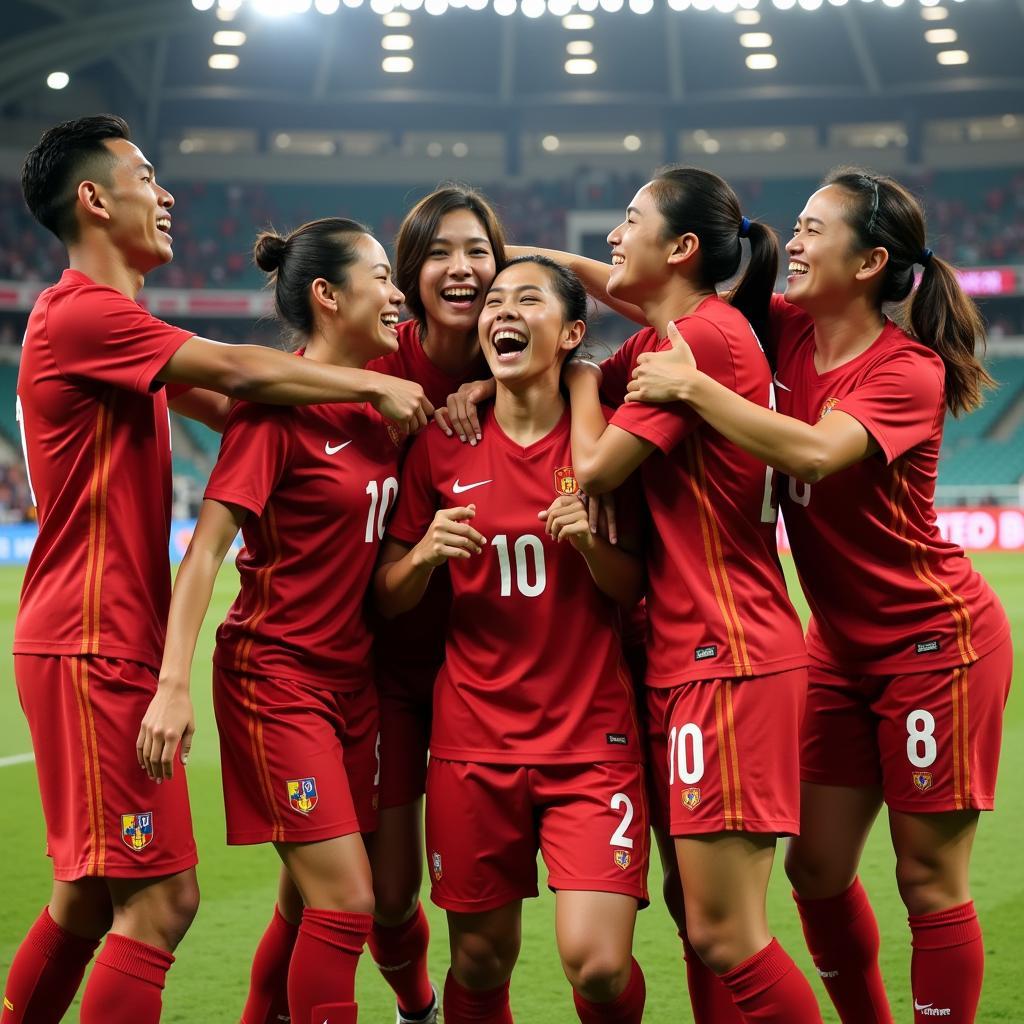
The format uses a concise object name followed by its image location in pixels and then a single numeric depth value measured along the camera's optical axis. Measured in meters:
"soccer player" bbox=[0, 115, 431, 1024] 3.10
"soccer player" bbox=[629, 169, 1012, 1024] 3.38
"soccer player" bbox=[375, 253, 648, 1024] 3.20
